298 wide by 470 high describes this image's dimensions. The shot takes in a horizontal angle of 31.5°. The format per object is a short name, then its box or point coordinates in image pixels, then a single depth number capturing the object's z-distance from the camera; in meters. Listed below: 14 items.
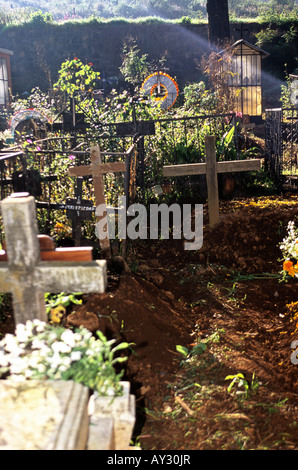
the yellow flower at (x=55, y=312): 2.92
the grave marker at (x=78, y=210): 5.51
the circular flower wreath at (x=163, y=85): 15.79
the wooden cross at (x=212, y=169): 6.44
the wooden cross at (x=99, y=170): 4.99
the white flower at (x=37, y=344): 2.31
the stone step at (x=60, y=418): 1.91
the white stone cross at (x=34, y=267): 2.38
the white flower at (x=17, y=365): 2.24
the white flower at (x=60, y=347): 2.24
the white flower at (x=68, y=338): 2.27
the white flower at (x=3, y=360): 2.27
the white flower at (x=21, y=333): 2.32
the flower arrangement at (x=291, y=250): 4.45
